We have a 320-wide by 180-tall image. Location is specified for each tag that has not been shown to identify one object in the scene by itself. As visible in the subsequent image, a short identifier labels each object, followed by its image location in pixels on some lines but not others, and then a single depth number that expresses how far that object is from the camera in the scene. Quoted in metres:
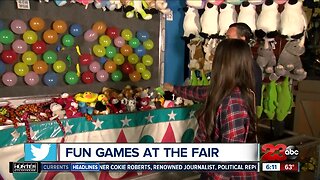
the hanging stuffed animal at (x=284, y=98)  2.72
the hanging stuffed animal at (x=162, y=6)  2.89
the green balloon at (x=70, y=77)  2.59
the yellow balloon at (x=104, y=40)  2.72
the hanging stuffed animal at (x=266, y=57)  2.64
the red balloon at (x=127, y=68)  2.87
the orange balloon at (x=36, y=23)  2.37
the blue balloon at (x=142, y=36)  2.95
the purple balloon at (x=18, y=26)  2.30
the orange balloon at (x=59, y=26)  2.49
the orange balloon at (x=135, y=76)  2.91
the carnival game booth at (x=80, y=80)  2.16
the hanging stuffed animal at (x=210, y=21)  2.93
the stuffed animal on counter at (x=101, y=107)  2.36
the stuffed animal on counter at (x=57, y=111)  2.23
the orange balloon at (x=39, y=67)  2.42
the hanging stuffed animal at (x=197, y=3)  3.04
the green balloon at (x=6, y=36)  2.24
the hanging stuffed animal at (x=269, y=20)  2.54
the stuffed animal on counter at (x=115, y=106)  2.46
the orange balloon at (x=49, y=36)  2.45
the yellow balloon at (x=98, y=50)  2.69
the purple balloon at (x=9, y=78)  2.31
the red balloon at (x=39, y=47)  2.41
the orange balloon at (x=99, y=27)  2.68
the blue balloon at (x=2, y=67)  2.28
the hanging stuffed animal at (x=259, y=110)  2.61
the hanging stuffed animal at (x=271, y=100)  2.73
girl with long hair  1.30
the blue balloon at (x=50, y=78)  2.50
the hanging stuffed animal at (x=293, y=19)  2.46
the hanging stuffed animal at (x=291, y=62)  2.58
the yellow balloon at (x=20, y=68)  2.34
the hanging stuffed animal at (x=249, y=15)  2.68
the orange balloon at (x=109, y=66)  2.77
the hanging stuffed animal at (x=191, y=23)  3.11
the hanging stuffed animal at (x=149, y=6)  2.88
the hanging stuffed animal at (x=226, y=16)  2.81
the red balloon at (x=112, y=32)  2.77
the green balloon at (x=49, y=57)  2.46
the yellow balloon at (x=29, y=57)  2.36
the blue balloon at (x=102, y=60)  2.78
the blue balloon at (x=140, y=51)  2.96
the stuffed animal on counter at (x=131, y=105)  2.53
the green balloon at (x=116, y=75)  2.83
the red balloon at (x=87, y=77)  2.68
